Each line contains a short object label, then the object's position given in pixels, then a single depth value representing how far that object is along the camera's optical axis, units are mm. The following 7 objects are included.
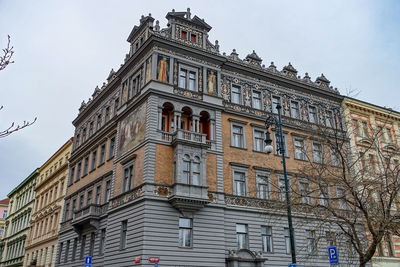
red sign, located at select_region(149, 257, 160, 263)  25981
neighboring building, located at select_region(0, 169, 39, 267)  60969
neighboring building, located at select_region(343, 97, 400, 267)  37312
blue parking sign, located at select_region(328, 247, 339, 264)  16978
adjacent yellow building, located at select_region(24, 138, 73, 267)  47156
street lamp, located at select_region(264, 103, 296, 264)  18314
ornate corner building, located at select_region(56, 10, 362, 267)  28562
